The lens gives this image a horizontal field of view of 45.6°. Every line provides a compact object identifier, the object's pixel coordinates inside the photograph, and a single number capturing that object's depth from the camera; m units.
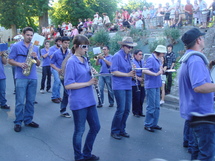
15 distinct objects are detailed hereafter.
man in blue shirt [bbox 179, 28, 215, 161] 2.78
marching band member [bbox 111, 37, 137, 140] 5.28
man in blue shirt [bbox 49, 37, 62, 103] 8.72
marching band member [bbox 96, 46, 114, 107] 8.55
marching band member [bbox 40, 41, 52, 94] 10.29
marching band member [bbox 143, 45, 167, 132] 5.93
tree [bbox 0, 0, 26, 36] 31.62
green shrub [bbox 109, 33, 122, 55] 15.84
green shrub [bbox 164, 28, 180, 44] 13.57
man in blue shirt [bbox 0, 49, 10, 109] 7.71
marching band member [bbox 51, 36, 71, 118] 7.34
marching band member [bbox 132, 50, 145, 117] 7.44
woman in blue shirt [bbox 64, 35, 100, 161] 3.99
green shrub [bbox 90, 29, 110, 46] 18.05
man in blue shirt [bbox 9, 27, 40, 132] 5.74
